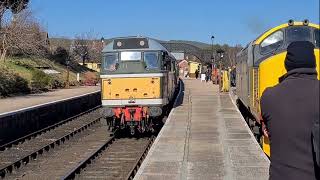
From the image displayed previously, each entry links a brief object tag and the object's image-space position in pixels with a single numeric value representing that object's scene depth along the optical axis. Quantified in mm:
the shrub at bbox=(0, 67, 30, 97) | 33362
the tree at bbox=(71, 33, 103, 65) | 98781
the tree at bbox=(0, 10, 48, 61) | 43812
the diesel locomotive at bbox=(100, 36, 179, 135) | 17906
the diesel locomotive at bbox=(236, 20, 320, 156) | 10422
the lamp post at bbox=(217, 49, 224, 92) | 47147
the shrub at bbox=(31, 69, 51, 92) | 39575
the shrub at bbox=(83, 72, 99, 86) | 55481
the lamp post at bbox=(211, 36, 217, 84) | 58875
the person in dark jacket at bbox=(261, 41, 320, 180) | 3246
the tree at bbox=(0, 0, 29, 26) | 44119
